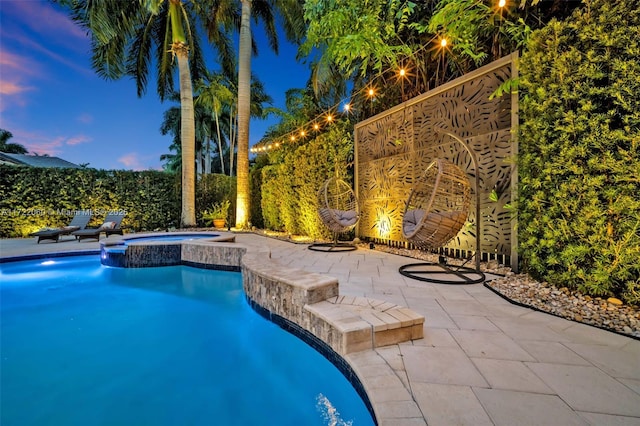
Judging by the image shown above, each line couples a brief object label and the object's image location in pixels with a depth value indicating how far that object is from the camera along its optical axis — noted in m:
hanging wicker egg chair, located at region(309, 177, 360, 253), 5.65
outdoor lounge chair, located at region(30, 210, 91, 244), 7.78
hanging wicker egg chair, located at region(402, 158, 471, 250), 3.49
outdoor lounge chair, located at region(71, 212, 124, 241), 8.20
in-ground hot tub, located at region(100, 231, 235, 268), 5.77
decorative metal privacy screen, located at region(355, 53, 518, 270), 3.97
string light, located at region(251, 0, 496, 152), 4.04
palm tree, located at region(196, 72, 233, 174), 15.94
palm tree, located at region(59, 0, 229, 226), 8.24
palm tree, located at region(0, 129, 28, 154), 23.92
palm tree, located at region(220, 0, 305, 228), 9.57
